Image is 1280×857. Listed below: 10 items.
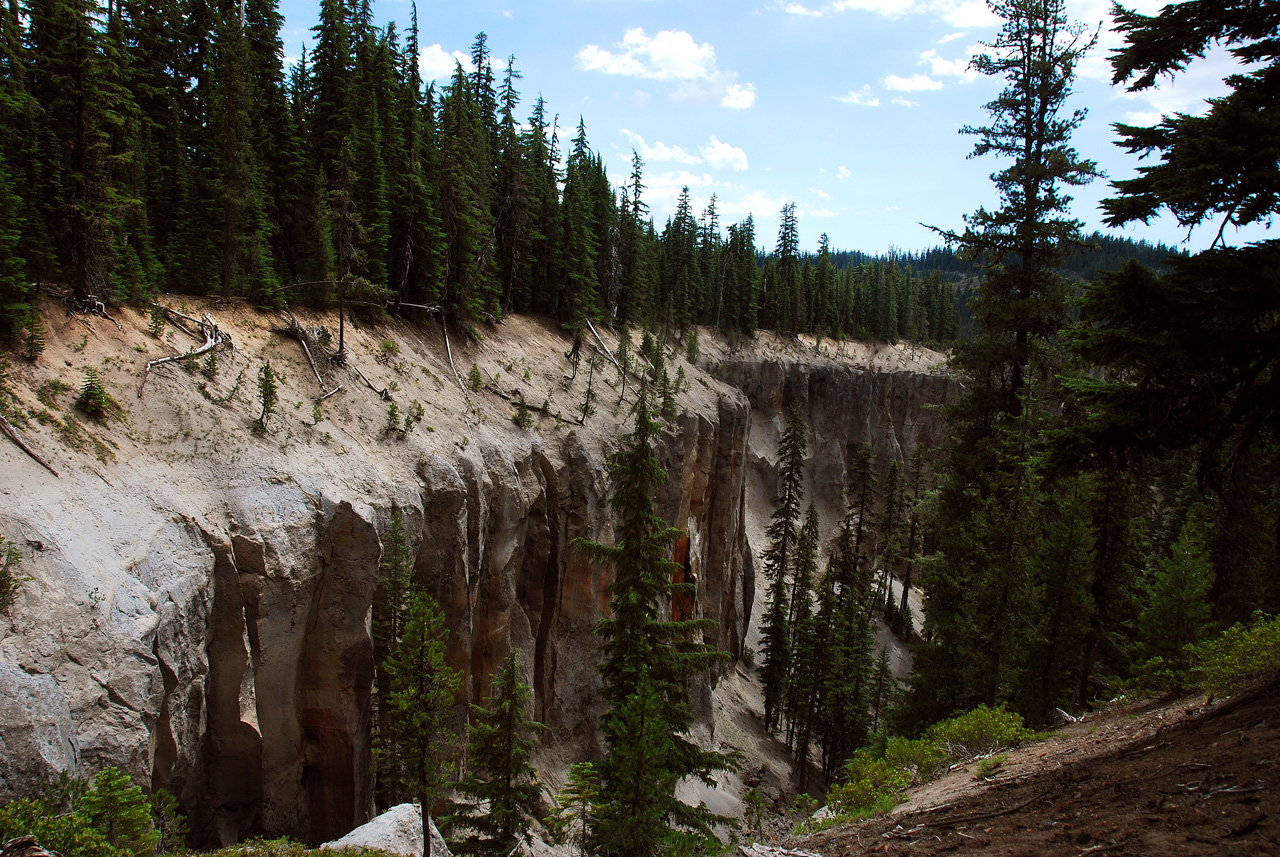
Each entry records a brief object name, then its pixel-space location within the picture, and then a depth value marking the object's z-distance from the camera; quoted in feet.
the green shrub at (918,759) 41.34
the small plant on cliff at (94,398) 47.47
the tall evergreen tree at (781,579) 128.06
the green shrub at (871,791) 36.14
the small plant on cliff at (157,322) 59.36
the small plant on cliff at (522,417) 88.58
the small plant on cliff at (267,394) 58.18
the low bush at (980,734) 41.06
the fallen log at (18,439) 40.63
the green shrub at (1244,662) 31.89
